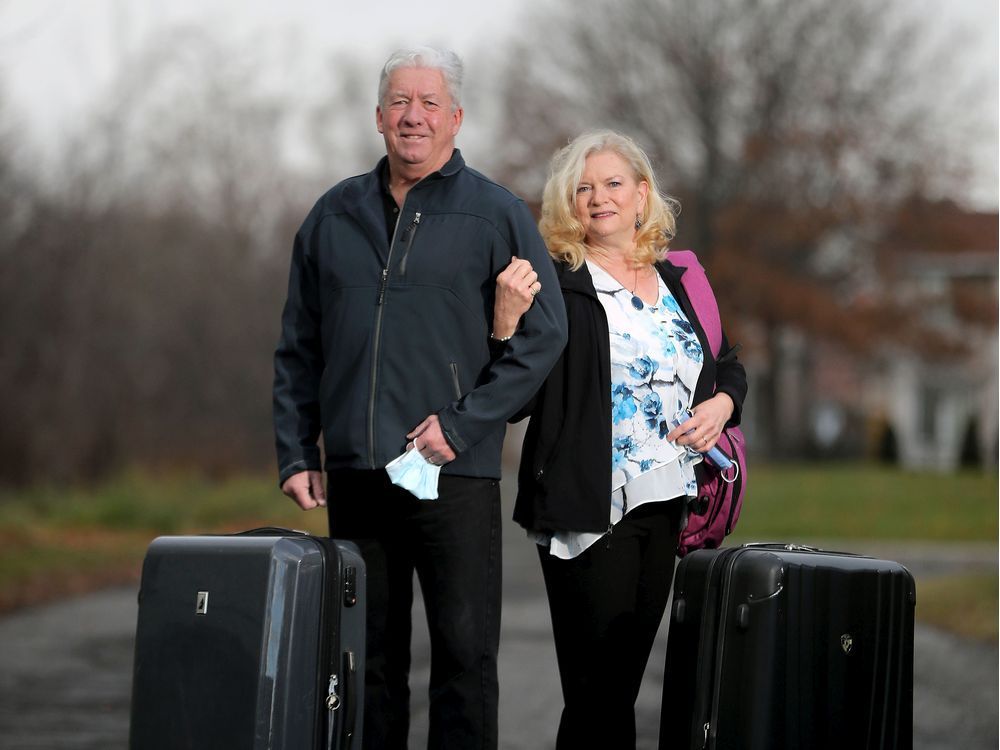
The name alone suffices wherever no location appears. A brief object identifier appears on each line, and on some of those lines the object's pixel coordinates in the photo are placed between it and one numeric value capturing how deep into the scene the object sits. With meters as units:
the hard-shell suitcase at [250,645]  8.09
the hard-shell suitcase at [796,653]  8.41
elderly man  8.46
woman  8.81
